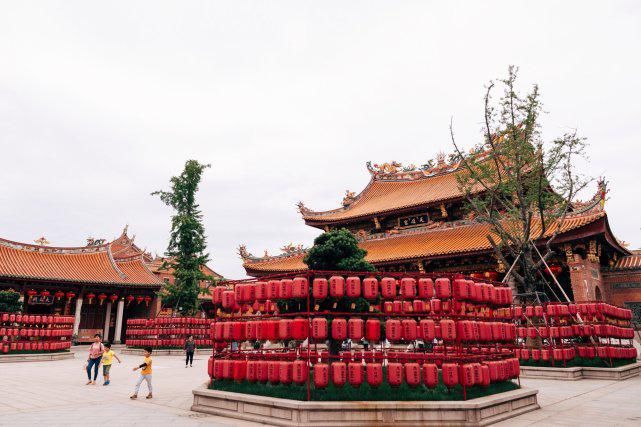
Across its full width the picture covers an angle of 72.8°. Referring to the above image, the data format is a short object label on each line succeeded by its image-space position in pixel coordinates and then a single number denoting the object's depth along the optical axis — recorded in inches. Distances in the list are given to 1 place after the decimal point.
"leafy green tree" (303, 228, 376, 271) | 470.3
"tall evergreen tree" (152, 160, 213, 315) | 1025.5
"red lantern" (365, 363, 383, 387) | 309.9
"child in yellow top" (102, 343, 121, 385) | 481.4
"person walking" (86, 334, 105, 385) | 496.2
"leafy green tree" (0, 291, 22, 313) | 808.3
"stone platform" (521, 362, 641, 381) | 533.0
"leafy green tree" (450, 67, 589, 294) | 583.5
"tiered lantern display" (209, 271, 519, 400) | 314.3
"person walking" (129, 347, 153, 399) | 394.0
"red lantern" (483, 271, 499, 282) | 836.6
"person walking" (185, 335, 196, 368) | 701.9
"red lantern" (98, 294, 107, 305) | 1222.3
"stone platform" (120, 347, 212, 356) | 944.3
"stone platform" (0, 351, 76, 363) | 767.7
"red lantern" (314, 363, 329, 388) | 308.3
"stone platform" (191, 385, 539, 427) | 283.7
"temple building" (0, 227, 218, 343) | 1102.4
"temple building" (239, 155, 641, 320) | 741.9
